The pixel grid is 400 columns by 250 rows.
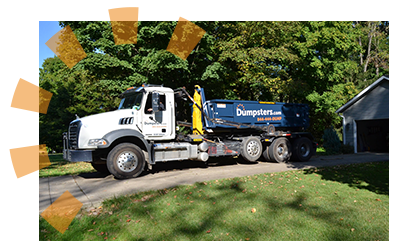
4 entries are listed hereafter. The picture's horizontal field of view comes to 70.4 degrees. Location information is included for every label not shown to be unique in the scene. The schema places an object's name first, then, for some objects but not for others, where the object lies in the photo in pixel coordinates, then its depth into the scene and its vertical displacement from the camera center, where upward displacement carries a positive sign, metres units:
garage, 18.36 +0.49
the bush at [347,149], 18.77 -1.53
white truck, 8.92 -0.23
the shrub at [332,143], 18.11 -1.09
